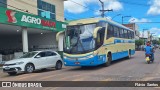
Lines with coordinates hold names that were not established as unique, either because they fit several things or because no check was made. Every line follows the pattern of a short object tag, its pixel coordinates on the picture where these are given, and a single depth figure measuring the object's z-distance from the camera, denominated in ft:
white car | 32.82
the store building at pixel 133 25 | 207.08
